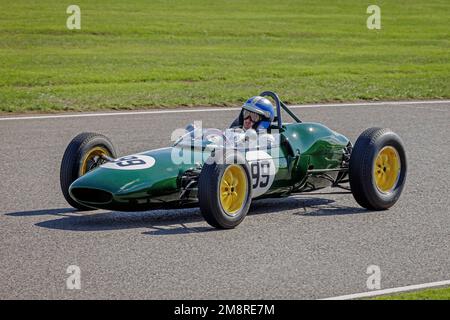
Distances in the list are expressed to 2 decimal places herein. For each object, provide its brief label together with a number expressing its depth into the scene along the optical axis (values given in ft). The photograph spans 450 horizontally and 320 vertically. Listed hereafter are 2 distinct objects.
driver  62.12
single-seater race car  55.03
